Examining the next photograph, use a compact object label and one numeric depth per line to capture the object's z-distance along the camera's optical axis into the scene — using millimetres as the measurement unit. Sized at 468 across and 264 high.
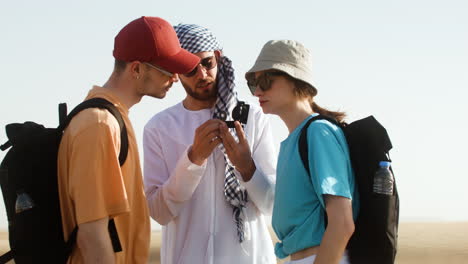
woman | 4527
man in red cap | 4188
